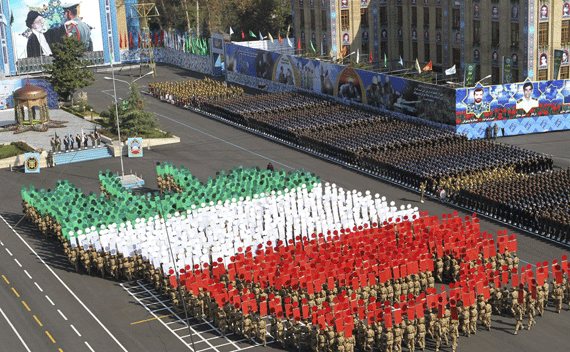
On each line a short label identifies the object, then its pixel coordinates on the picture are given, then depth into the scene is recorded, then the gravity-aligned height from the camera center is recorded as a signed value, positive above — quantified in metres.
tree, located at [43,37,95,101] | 75.76 -3.78
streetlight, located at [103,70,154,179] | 50.28 -9.07
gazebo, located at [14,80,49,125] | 63.88 -5.52
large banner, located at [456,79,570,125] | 55.25 -6.55
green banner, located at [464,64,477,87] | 59.06 -4.93
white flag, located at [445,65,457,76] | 60.72 -4.58
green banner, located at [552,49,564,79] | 60.59 -4.13
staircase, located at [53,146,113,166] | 56.72 -9.02
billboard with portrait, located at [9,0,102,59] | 97.38 +0.87
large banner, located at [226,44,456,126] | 57.06 -5.52
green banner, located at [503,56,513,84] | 61.75 -4.83
